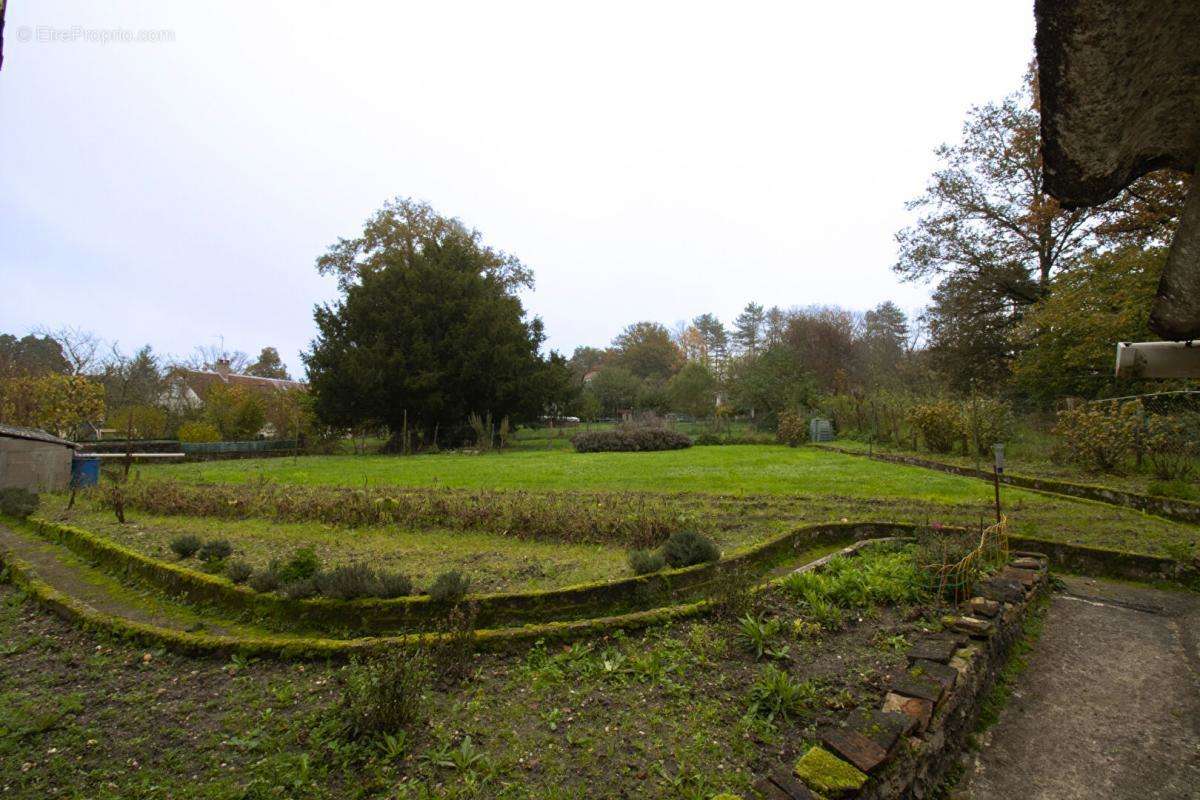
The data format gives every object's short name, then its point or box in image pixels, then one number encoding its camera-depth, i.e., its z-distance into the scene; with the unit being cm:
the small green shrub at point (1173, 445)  945
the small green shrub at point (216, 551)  608
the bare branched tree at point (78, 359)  2527
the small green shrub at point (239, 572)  538
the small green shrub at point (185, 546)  652
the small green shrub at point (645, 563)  535
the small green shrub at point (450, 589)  455
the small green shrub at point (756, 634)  382
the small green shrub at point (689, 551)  563
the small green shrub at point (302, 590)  484
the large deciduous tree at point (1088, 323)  1259
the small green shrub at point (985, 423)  1427
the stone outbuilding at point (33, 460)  1228
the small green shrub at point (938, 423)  1582
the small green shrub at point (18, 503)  1002
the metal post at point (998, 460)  604
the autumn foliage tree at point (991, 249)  2066
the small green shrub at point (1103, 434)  1029
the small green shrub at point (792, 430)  2469
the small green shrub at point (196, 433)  2323
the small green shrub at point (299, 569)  514
